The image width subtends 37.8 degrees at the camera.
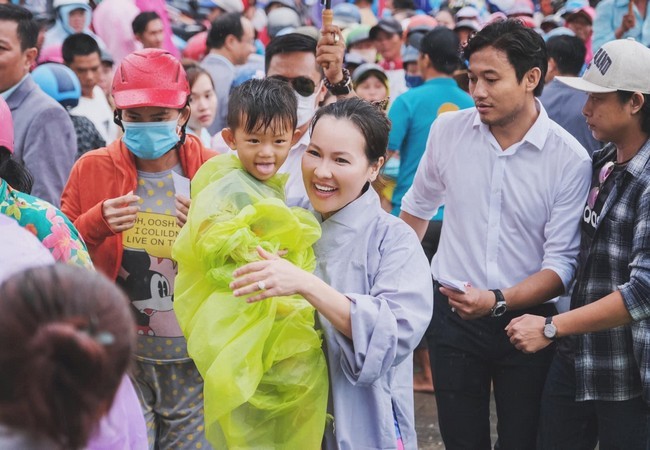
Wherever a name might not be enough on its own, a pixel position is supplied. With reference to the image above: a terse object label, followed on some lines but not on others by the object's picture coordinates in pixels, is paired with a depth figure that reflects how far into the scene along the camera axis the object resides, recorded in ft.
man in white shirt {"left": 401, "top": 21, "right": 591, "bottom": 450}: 12.25
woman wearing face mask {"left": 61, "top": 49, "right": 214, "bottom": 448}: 11.87
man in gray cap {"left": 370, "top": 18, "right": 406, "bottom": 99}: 30.99
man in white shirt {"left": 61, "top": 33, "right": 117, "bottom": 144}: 22.38
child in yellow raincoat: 9.10
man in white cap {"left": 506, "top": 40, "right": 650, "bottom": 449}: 11.18
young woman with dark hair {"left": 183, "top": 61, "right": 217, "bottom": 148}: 20.18
